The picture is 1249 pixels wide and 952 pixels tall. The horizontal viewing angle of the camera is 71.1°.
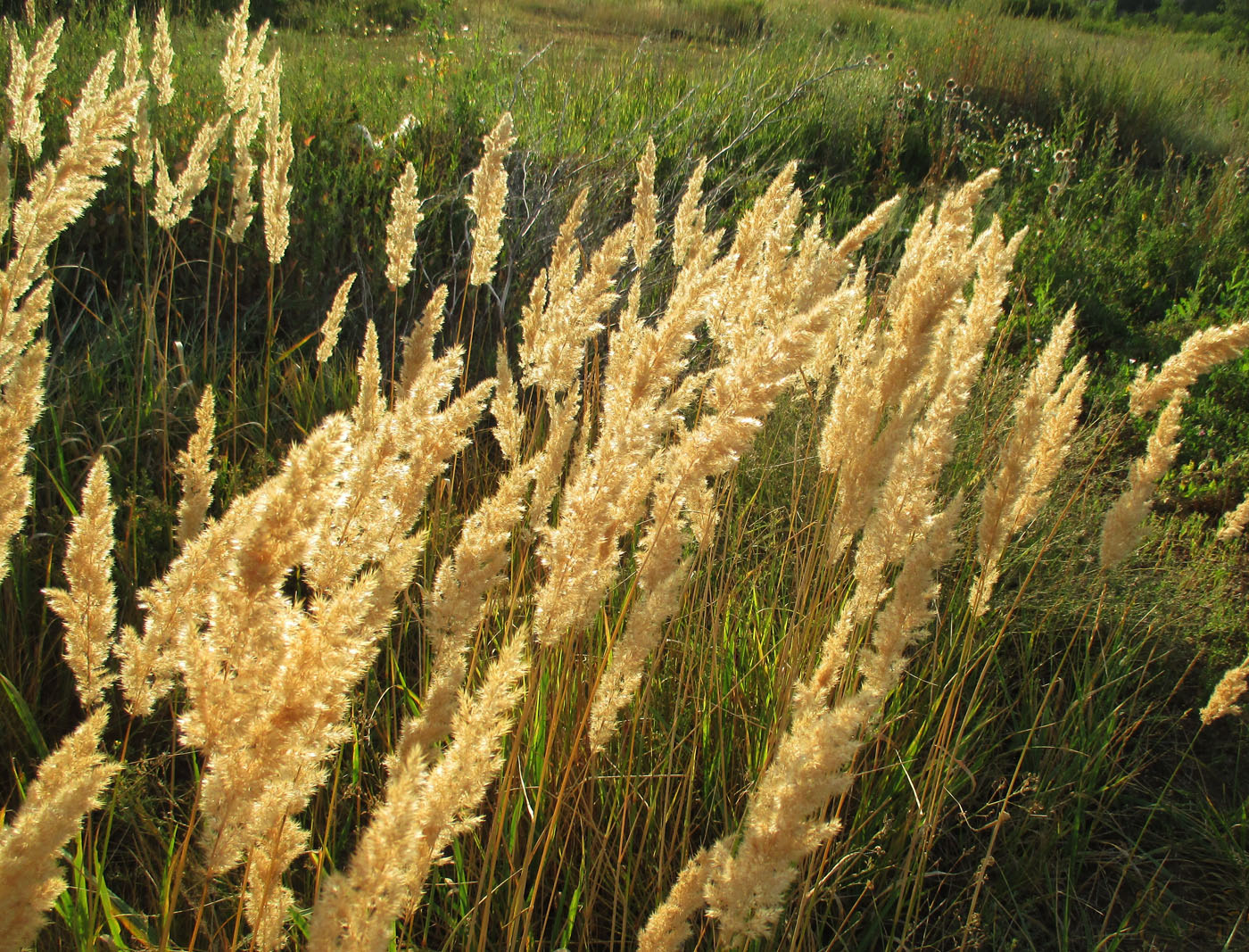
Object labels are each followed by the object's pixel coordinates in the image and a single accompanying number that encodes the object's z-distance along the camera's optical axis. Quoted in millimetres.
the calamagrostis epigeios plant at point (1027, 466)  1727
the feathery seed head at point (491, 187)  2229
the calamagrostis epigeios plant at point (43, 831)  855
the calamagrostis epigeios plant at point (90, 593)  1220
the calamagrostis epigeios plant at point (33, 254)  1234
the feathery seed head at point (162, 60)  2629
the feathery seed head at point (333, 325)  2141
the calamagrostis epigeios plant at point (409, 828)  845
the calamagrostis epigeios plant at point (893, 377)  1484
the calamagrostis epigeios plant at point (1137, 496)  1859
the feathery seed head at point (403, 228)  2221
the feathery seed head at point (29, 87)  2037
